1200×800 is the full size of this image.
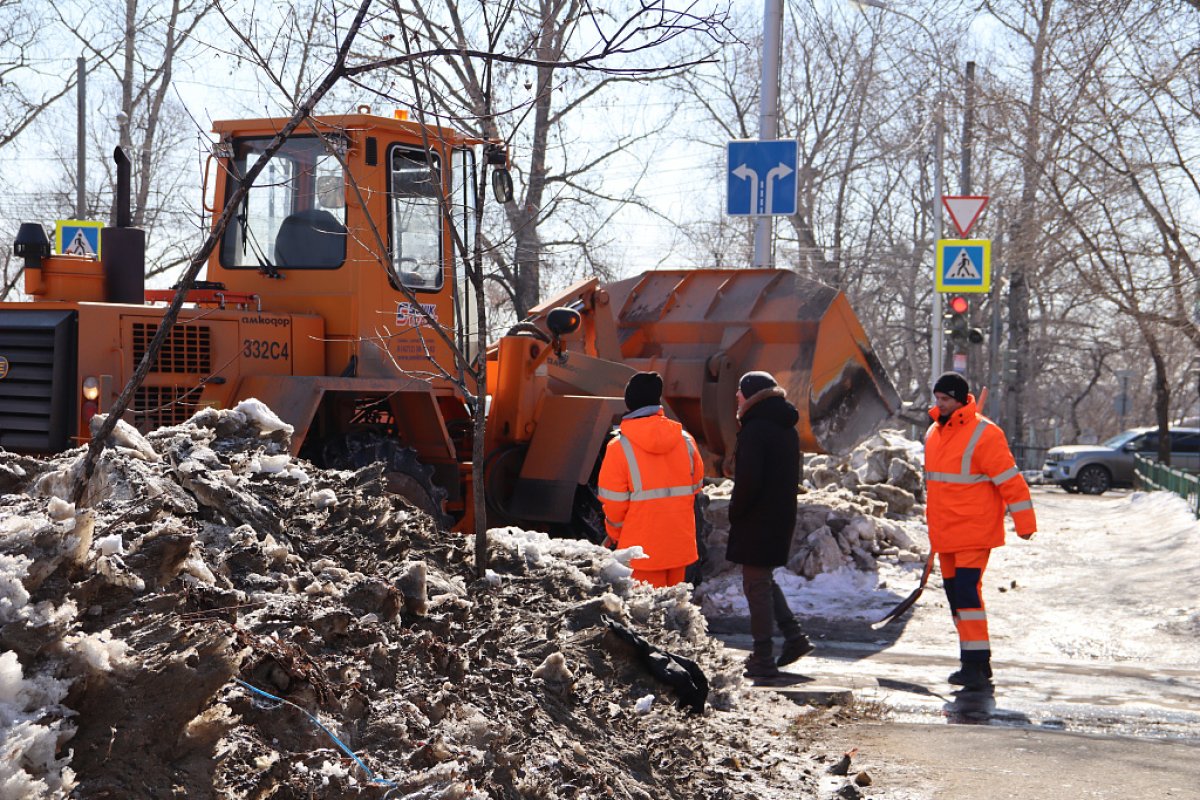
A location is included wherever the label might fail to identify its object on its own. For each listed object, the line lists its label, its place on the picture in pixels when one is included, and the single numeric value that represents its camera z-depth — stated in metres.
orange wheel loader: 7.57
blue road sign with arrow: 12.52
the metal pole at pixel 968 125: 17.89
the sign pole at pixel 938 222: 20.45
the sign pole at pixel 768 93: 13.07
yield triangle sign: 17.98
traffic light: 18.70
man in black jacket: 7.86
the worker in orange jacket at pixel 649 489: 7.36
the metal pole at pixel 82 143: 24.30
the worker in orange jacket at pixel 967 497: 7.66
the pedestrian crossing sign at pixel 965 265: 17.92
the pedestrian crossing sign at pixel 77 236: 14.28
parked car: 30.25
